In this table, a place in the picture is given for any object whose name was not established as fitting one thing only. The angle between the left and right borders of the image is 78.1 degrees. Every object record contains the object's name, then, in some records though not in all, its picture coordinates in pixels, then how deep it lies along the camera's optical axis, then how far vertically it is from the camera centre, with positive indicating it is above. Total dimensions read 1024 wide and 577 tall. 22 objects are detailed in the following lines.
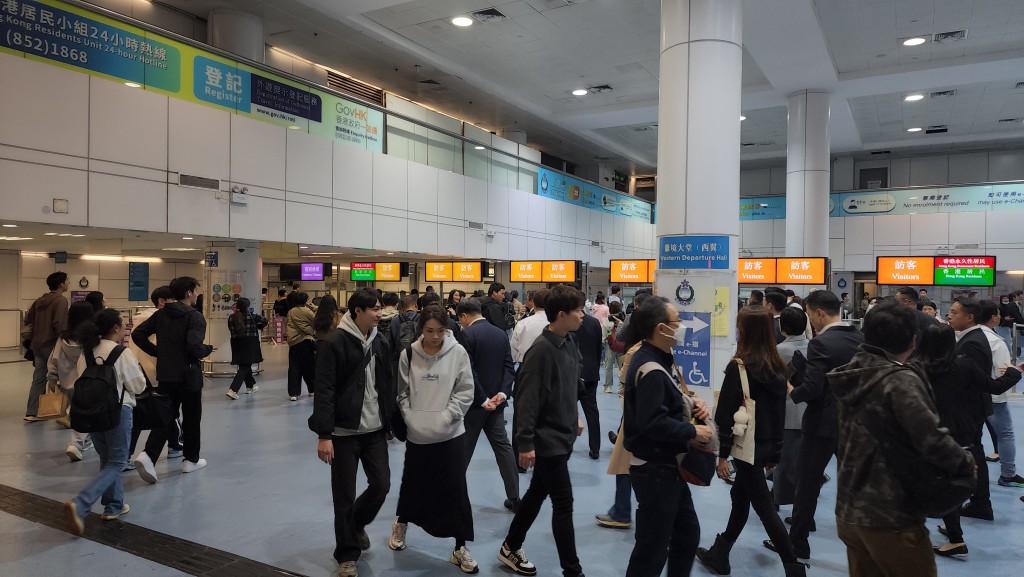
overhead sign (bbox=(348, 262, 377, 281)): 18.41 +0.27
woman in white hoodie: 3.75 -0.89
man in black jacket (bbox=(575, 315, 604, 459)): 6.30 -0.85
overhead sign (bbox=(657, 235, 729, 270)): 6.88 +0.35
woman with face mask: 2.83 -0.66
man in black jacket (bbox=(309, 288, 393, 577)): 3.71 -0.80
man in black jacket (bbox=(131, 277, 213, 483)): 5.68 -0.69
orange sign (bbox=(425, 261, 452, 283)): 16.39 +0.24
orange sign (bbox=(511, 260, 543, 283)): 15.60 +0.27
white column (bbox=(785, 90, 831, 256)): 13.95 +2.44
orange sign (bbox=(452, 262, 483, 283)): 15.69 +0.23
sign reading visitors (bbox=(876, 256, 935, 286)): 12.48 +0.32
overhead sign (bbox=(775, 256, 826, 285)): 12.43 +0.27
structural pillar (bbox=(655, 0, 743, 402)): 6.82 +1.24
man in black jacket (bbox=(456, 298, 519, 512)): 4.68 -0.79
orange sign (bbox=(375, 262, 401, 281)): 17.75 +0.27
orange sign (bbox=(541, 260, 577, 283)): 14.75 +0.25
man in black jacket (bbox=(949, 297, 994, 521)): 4.56 -0.47
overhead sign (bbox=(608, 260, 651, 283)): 15.19 +0.29
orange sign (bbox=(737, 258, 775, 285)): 12.98 +0.26
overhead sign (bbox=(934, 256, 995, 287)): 12.28 +0.30
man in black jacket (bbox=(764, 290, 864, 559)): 3.86 -0.85
